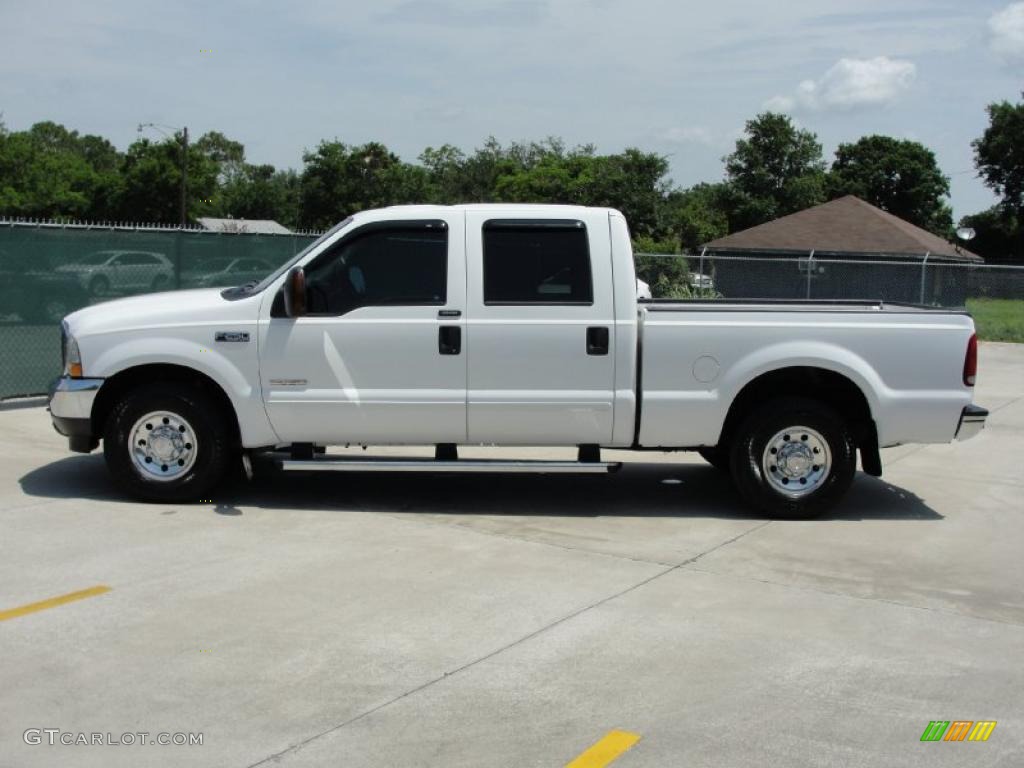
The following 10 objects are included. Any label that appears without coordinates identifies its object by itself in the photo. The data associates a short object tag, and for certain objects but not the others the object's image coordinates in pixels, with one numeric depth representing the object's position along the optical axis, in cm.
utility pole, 5885
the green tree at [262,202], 8994
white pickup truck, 796
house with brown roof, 3238
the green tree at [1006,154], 7344
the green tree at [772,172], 6775
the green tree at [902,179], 8031
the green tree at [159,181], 6494
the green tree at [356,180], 6725
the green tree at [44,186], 6788
